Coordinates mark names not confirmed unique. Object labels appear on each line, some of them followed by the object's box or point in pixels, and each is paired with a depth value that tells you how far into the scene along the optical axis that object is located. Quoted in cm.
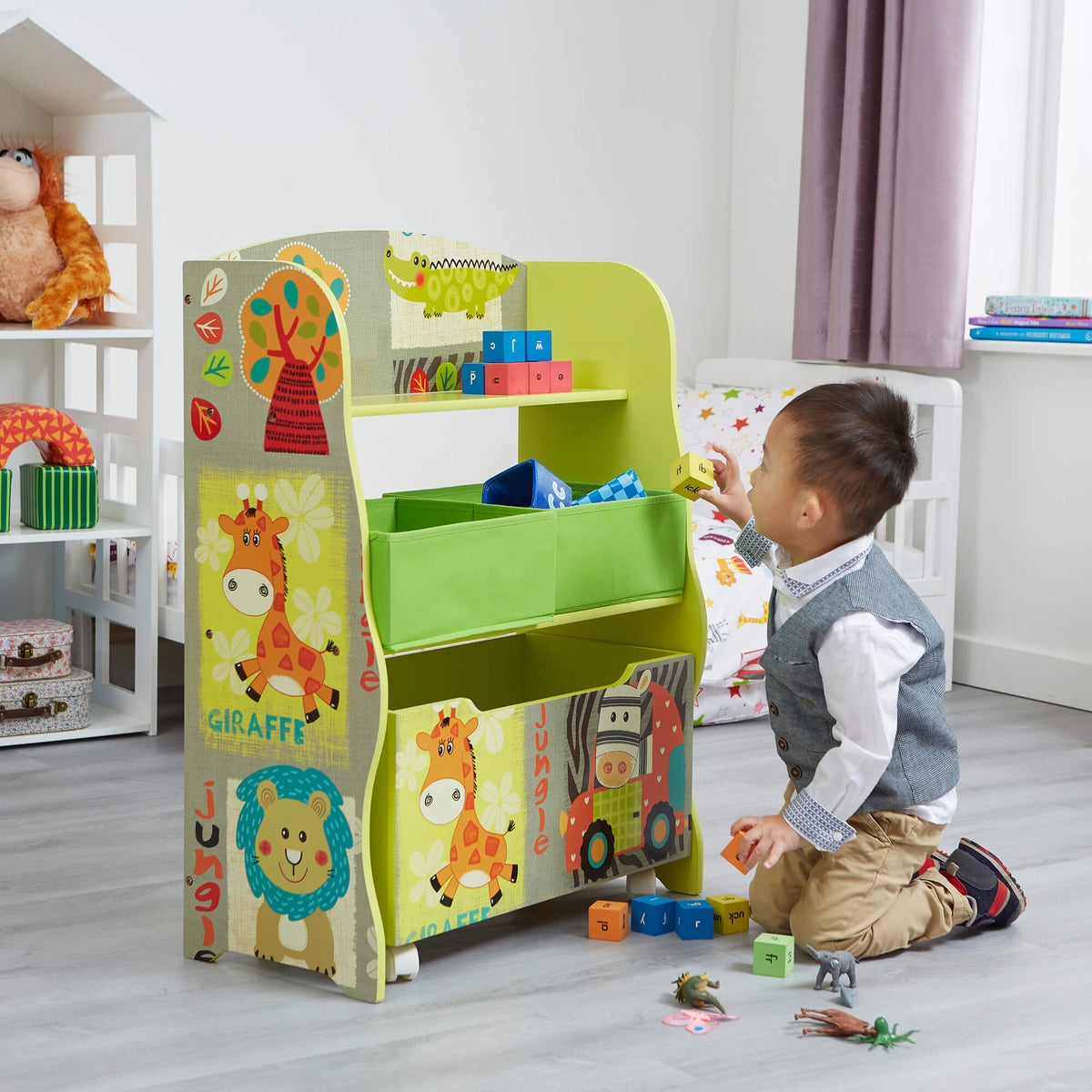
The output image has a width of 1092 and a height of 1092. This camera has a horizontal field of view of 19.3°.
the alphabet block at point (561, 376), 374
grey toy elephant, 348
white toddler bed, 464
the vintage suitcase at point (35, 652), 445
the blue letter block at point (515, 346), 370
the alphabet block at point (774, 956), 352
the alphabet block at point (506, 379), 367
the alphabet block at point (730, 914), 365
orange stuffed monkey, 445
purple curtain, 487
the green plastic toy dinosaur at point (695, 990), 343
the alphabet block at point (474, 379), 370
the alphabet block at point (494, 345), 370
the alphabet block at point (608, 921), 363
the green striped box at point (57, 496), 444
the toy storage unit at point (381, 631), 341
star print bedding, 462
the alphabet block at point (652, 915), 365
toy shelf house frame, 446
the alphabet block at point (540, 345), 373
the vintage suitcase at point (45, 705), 445
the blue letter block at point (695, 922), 364
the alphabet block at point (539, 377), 370
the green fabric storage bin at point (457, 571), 339
